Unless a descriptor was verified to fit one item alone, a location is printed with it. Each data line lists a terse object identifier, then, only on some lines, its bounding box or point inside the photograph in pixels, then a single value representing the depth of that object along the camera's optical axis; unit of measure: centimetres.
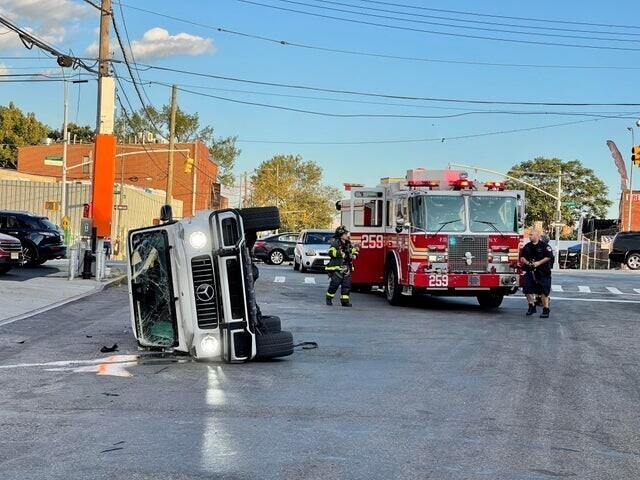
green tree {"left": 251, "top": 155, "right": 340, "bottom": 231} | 8725
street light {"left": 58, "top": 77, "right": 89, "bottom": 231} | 4691
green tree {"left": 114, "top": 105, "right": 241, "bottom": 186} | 8981
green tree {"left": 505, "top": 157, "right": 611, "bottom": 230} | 9100
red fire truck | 1706
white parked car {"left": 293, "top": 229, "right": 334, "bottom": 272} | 3070
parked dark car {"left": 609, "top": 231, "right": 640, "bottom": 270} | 4009
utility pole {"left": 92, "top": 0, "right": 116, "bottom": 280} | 2395
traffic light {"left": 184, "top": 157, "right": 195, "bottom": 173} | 4150
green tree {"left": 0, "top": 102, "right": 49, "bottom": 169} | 9481
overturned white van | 924
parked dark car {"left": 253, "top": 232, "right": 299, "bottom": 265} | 3866
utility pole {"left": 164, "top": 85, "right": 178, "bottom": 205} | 4068
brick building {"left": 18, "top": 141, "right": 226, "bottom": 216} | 7875
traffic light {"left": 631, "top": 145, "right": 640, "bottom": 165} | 3183
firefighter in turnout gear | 1811
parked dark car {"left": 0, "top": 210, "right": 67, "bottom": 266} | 2544
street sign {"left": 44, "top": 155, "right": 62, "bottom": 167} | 4197
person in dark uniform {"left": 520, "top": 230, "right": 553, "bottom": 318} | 1645
